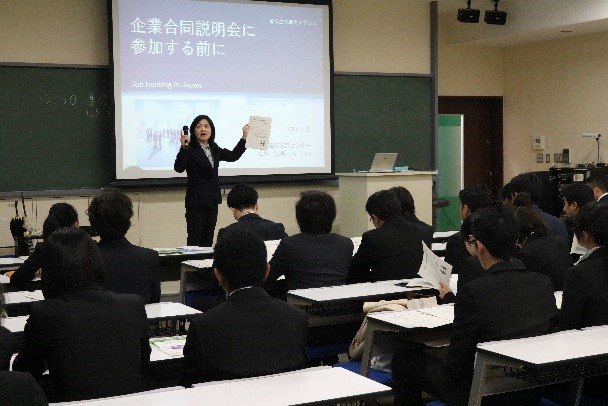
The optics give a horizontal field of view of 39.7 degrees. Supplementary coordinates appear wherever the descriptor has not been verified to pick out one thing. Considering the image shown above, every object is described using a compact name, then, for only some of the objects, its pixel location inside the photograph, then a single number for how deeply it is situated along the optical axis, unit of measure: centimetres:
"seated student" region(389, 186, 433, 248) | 502
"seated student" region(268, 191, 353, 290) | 437
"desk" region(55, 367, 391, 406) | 233
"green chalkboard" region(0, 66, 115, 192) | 752
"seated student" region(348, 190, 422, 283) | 463
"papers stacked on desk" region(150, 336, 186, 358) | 303
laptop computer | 860
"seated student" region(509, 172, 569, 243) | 520
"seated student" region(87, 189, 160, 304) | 374
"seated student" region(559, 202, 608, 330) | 329
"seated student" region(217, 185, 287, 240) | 521
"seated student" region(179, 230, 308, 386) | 261
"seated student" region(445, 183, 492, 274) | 532
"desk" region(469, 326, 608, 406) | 269
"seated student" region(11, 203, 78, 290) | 432
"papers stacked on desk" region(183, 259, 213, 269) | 502
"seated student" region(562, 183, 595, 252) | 554
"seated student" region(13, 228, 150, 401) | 256
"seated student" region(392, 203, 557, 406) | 294
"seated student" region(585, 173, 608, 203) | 611
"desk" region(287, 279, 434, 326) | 393
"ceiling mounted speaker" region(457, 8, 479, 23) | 949
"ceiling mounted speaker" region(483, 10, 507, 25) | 964
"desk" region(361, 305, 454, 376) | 327
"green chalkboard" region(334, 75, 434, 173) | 926
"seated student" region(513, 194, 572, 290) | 420
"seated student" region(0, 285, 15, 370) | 195
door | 1160
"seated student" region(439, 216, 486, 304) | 365
